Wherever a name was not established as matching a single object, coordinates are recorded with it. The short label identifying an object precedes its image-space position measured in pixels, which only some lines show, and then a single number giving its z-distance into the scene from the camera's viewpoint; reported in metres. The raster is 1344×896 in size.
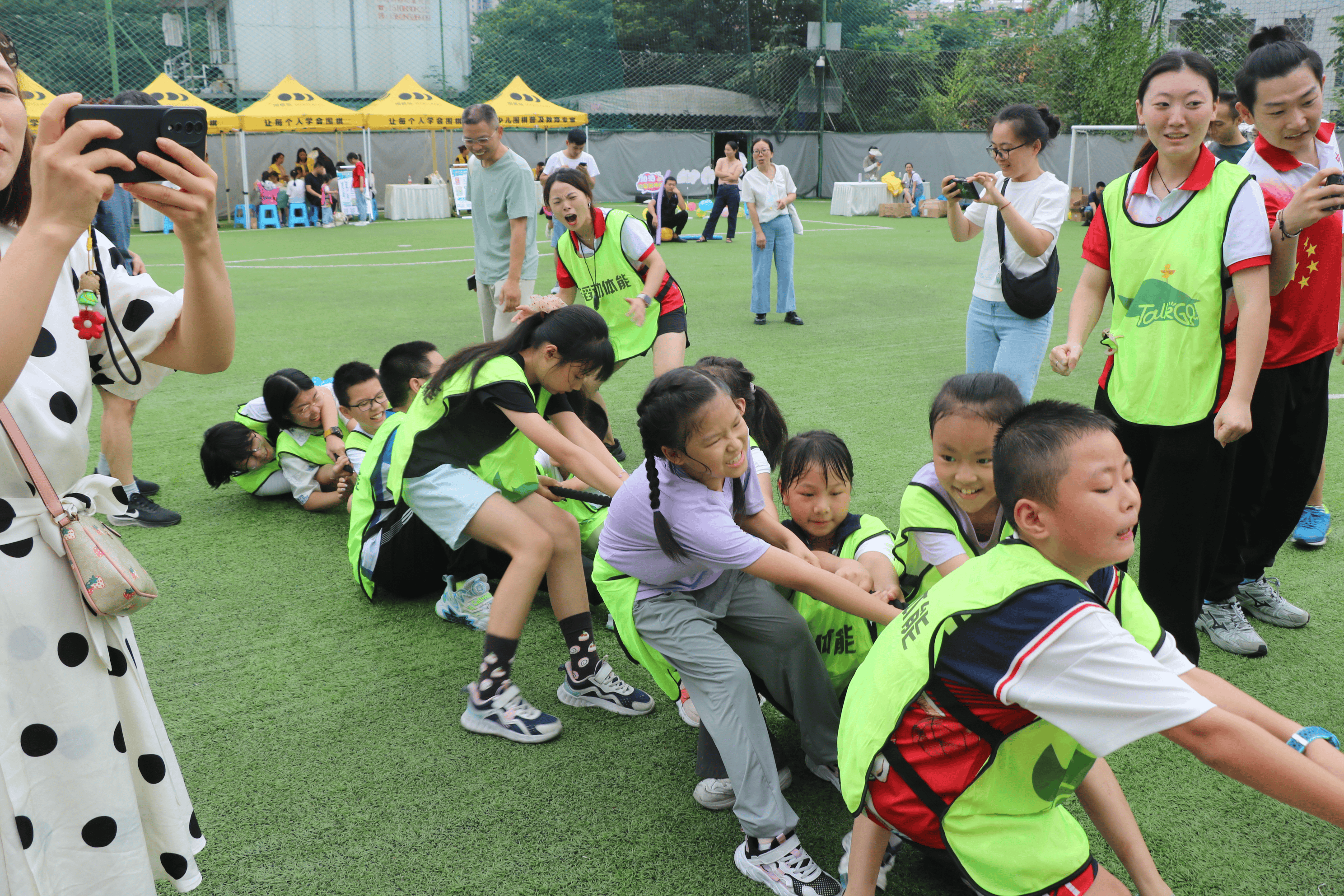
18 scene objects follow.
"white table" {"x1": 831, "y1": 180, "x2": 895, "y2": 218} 21.98
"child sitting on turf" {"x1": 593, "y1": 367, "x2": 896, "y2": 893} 2.22
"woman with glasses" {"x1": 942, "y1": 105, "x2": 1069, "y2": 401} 4.08
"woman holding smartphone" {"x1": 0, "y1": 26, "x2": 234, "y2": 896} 1.19
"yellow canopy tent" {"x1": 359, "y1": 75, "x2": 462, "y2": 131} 20.61
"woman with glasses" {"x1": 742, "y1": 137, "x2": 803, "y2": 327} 9.04
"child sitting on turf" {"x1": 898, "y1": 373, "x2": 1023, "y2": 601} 2.29
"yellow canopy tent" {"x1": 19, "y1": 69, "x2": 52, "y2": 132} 15.58
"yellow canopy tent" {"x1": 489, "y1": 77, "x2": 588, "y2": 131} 21.75
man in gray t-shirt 5.95
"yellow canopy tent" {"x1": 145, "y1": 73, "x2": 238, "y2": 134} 17.78
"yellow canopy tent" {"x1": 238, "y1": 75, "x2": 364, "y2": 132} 19.14
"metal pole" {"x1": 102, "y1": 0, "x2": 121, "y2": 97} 20.56
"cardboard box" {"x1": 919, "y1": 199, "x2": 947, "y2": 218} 21.30
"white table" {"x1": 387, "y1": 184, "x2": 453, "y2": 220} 21.50
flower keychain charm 1.40
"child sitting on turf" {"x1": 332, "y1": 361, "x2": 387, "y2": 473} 4.35
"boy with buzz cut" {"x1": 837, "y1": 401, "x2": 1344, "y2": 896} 1.48
